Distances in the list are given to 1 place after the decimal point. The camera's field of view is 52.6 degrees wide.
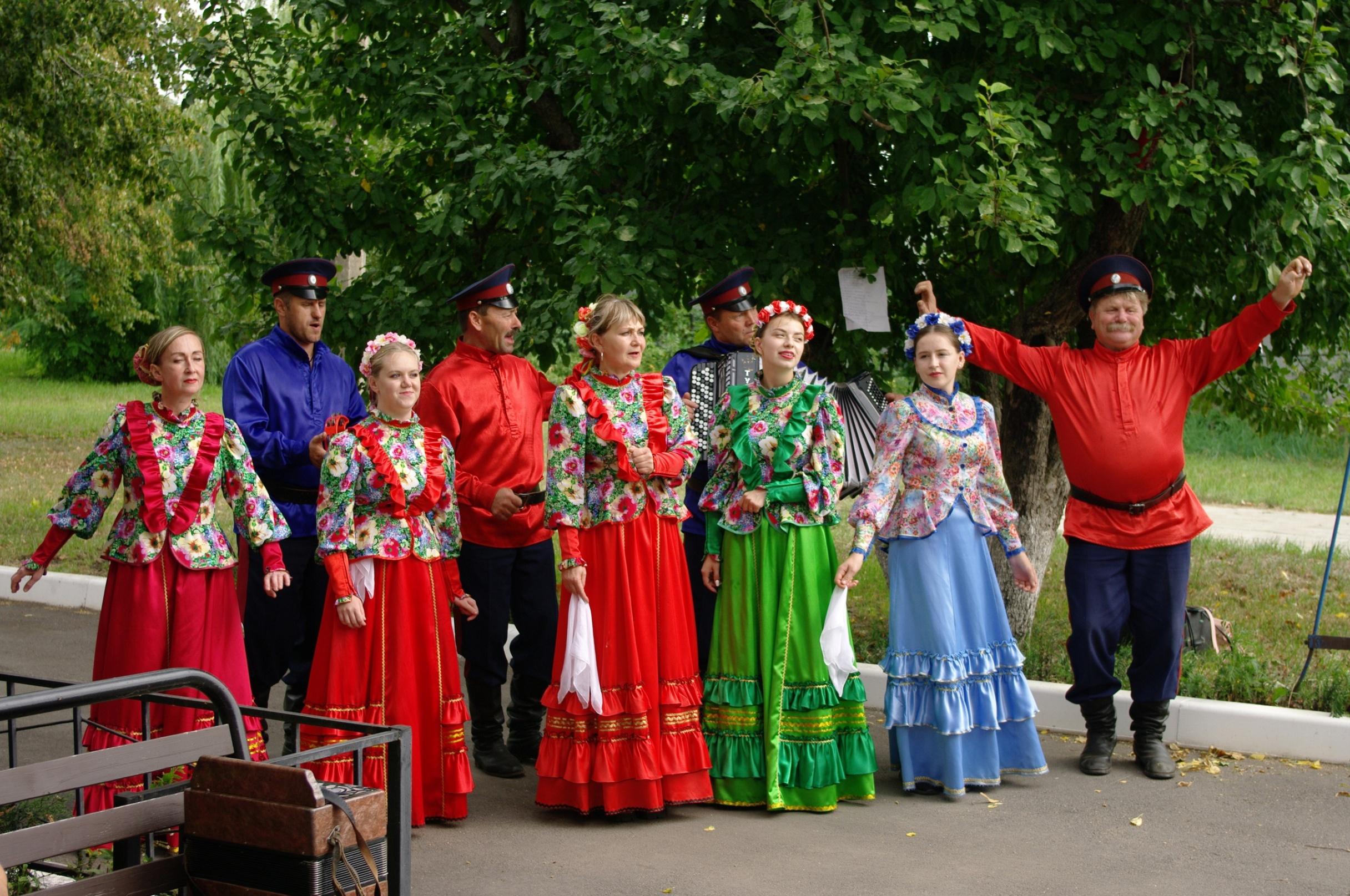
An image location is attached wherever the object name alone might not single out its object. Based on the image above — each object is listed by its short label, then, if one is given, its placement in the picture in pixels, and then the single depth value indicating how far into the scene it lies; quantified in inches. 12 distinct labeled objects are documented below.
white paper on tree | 272.1
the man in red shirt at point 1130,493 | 230.5
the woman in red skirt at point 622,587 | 208.5
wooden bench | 121.4
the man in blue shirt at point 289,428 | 231.1
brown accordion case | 122.3
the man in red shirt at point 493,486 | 230.7
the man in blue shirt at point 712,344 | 235.0
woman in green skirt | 214.4
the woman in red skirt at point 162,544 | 199.8
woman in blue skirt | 220.8
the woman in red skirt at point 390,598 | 203.0
